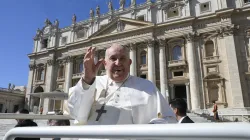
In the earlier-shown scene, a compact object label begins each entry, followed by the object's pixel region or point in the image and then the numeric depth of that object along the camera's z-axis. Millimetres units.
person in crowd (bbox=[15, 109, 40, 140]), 3259
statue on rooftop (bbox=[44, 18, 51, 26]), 30280
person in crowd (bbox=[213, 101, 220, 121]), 12351
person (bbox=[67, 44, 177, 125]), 1746
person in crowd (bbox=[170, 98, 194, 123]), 3572
